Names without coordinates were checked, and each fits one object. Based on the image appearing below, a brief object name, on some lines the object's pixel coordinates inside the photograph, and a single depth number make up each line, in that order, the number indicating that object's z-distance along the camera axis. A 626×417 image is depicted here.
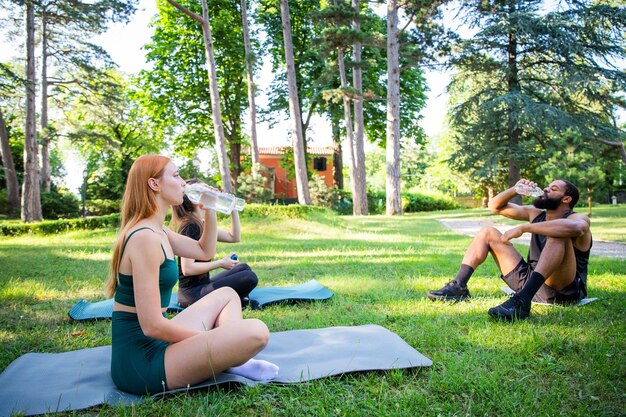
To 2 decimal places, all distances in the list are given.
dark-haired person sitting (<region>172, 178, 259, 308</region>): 4.23
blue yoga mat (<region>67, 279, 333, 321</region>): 4.32
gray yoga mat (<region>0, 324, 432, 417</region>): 2.43
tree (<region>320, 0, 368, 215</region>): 15.16
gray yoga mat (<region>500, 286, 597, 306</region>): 4.24
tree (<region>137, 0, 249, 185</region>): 24.12
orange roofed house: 39.02
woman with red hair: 2.20
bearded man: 3.83
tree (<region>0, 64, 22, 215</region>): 18.92
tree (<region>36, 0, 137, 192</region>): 13.99
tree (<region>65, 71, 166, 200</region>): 17.03
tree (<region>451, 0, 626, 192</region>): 16.78
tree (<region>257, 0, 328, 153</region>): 24.08
